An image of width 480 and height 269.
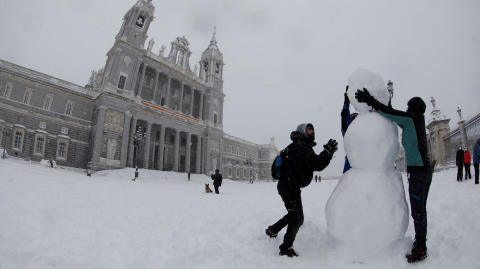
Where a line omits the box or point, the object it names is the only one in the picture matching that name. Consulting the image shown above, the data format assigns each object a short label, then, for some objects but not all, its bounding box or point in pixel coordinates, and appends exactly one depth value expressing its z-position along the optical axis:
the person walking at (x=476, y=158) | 8.02
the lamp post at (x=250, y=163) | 48.71
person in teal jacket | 2.78
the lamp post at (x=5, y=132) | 21.73
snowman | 2.71
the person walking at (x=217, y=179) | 13.03
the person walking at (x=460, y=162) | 9.73
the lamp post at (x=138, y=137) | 28.41
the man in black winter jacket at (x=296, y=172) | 3.15
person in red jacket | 9.81
